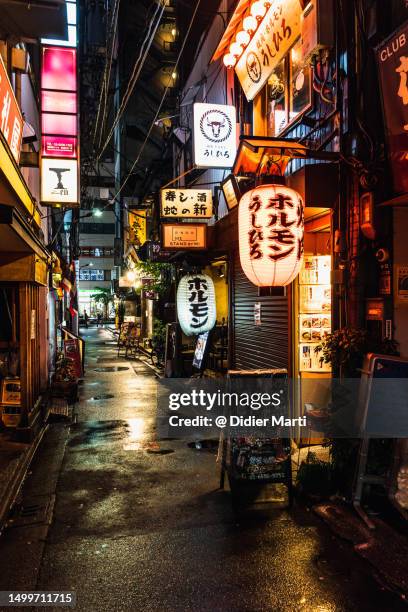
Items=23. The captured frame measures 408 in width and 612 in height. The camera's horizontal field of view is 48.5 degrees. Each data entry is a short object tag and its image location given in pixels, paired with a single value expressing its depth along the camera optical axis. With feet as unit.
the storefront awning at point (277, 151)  26.04
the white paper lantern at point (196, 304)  49.16
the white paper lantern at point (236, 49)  34.53
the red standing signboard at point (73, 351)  58.23
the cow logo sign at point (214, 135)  44.27
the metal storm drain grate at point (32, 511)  22.08
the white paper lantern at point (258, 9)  30.08
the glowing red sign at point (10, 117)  21.43
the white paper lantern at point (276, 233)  25.99
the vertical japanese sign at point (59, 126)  39.60
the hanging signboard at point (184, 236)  48.93
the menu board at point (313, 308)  32.60
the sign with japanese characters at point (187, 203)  50.75
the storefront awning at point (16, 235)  22.93
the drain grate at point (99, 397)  52.47
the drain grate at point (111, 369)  76.48
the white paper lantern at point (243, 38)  33.13
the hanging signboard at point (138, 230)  105.29
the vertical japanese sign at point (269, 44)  26.76
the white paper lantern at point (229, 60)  36.01
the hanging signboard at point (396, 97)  21.48
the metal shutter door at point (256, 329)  35.12
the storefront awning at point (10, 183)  19.26
